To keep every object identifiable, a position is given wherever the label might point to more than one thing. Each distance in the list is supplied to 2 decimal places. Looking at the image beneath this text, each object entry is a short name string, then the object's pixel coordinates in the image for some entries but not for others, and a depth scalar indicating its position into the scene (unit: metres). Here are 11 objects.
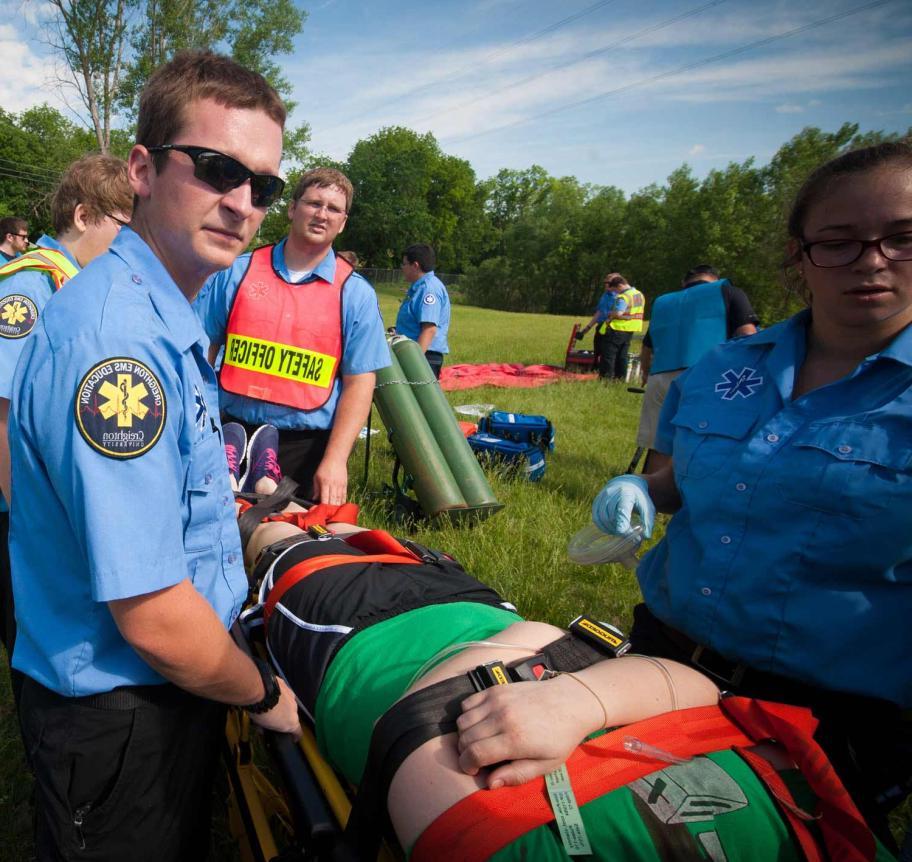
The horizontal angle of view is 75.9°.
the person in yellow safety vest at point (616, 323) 11.44
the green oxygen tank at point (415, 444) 4.36
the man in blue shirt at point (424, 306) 7.00
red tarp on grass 11.42
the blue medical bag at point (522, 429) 6.36
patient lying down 1.06
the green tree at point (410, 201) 67.81
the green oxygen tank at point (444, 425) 4.49
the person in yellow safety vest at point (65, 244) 2.06
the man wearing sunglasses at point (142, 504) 1.00
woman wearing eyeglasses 1.40
